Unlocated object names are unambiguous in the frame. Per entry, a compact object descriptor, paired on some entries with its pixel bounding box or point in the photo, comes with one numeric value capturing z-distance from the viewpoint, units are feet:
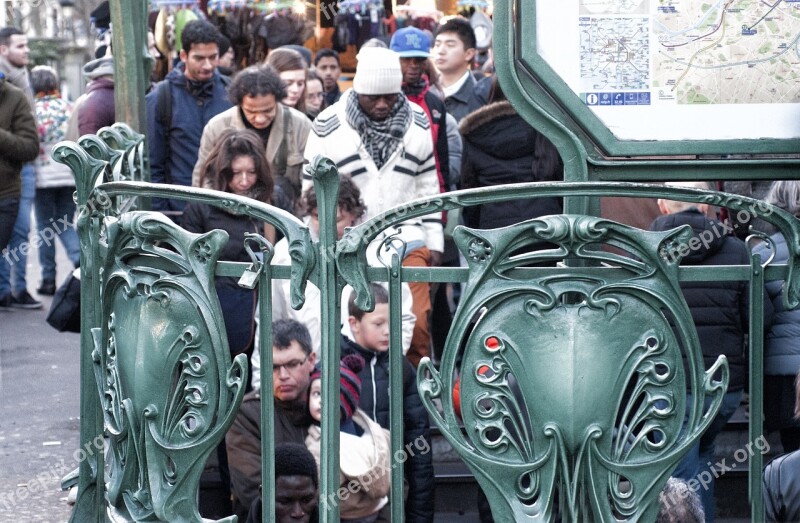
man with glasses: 17.28
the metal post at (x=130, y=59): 20.29
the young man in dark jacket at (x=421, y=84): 26.94
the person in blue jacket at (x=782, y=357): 18.78
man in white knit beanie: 22.94
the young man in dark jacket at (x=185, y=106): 26.99
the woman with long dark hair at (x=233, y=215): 19.66
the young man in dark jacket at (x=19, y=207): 35.55
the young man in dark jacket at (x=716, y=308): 17.60
